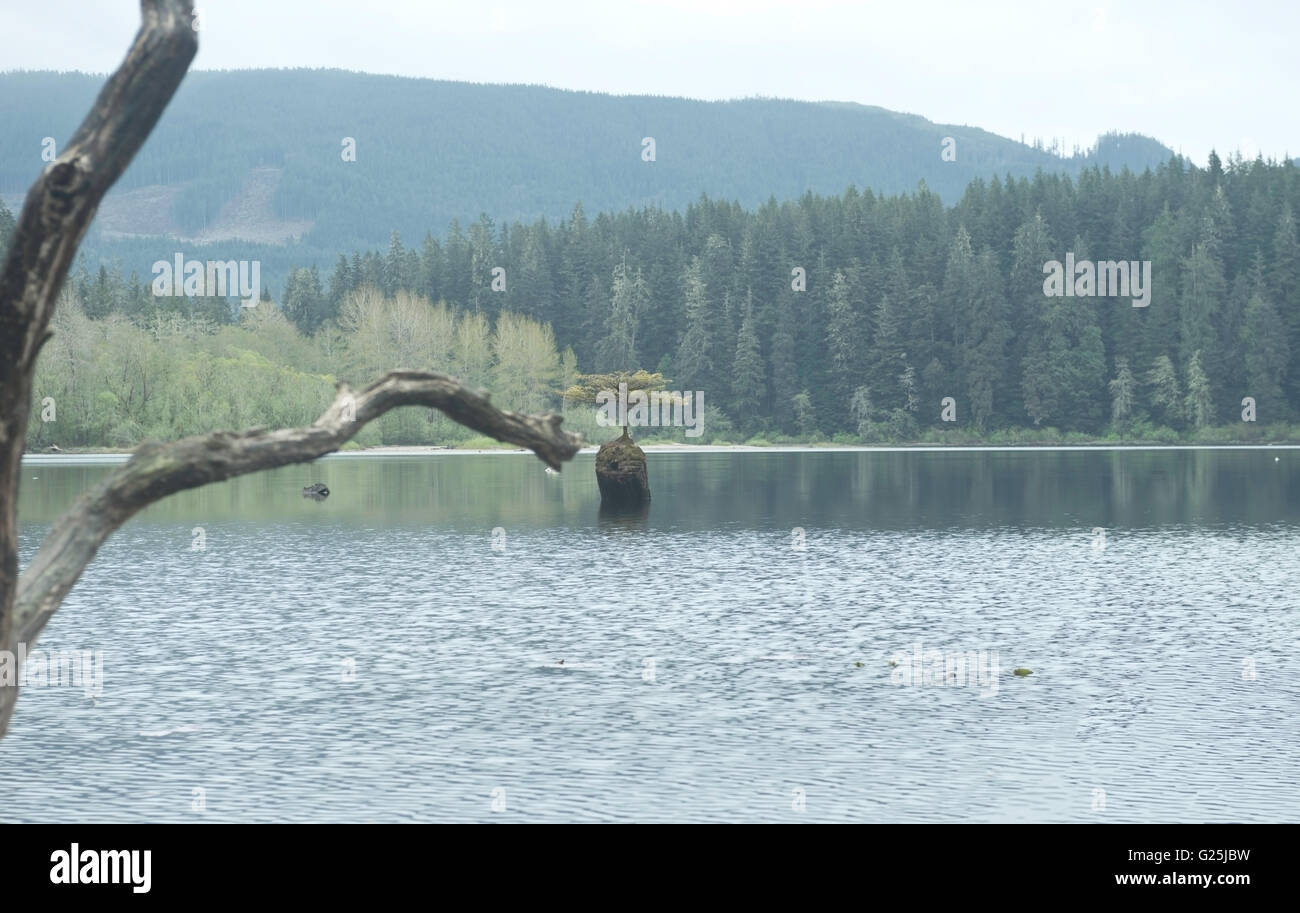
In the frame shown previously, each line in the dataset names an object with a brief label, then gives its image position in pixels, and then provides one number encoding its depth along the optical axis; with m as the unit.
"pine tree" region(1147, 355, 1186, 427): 166.12
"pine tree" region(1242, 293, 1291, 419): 164.00
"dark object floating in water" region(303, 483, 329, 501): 89.88
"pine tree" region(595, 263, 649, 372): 185.12
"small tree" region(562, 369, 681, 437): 98.10
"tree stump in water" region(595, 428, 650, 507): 73.88
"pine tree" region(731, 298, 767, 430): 176.00
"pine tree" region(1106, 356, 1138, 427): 166.88
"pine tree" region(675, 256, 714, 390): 179.38
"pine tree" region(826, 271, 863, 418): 174.75
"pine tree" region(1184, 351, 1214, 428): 163.75
